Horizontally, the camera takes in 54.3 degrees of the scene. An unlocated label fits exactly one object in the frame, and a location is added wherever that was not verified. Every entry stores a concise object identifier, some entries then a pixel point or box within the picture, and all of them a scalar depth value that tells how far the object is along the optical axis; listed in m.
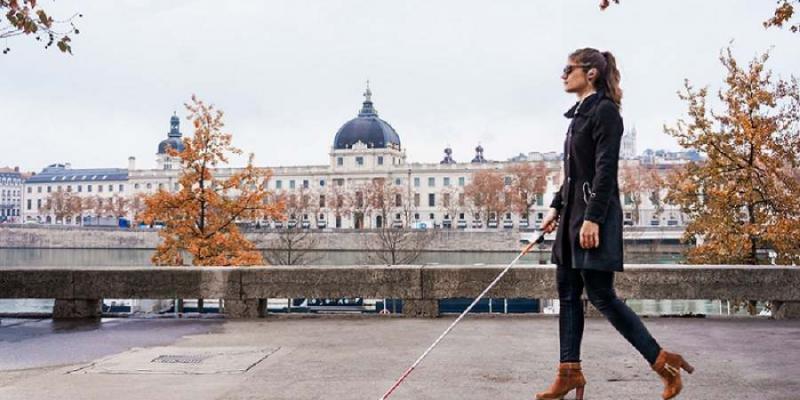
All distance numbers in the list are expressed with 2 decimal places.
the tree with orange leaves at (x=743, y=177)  20.34
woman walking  4.66
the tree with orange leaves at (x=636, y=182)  94.62
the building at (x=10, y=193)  189.50
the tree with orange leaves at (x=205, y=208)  28.67
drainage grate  6.61
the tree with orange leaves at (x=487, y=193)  104.88
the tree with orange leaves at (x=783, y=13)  8.14
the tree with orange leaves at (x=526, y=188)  103.19
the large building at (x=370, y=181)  118.38
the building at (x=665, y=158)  149.43
